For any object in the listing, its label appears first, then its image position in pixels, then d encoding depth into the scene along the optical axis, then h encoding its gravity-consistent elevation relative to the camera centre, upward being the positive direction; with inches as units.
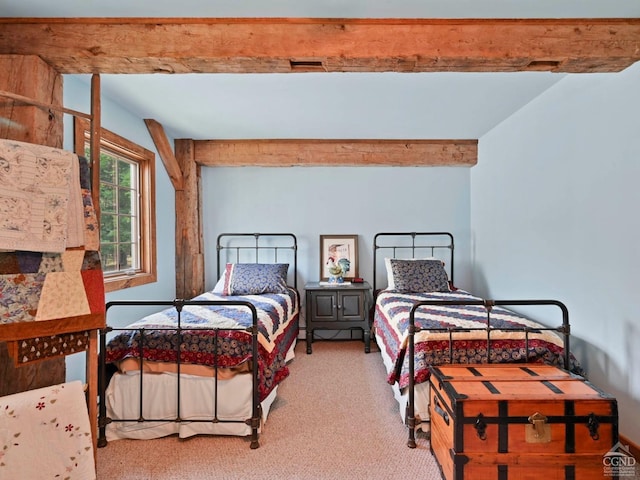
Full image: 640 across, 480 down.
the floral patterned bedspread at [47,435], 54.9 -33.3
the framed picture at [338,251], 159.0 -4.7
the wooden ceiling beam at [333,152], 150.1 +40.4
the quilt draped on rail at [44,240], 56.3 +0.4
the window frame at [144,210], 111.3 +12.3
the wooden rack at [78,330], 56.4 -15.8
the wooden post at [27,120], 65.9 +24.9
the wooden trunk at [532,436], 60.0 -35.6
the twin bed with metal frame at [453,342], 79.2 -25.5
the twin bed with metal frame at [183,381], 80.8 -34.6
